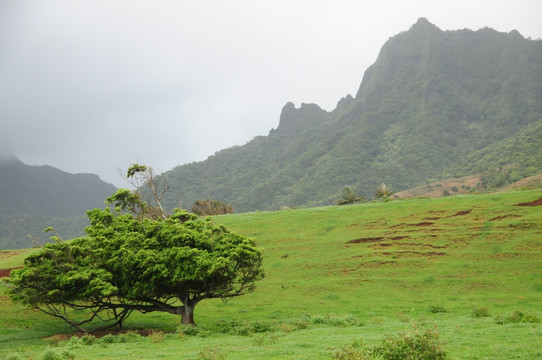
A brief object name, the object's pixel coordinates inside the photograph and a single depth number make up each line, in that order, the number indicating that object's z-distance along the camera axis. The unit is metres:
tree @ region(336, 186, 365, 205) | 74.56
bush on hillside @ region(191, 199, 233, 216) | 84.50
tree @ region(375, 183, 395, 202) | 73.31
